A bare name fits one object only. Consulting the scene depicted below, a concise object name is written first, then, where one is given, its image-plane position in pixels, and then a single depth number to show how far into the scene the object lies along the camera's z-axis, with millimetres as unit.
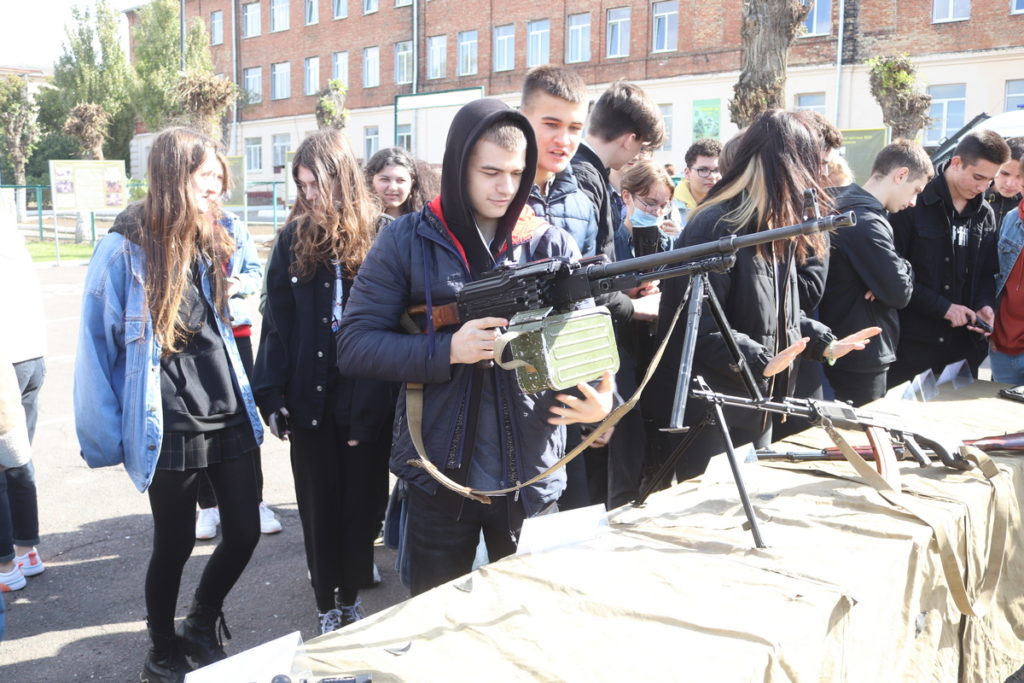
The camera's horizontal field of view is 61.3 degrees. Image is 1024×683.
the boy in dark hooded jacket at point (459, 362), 2293
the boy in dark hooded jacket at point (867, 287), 4074
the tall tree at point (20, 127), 33438
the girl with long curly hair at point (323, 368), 3277
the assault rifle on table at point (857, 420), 2225
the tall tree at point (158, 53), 42938
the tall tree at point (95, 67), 42719
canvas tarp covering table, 1500
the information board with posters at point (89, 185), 17031
